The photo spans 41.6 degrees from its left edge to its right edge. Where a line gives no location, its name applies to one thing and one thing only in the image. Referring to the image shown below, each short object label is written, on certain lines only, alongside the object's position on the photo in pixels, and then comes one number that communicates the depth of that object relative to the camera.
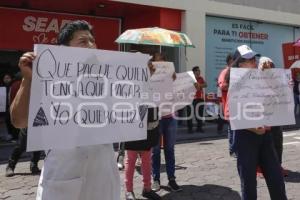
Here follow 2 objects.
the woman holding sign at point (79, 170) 2.21
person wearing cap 3.32
